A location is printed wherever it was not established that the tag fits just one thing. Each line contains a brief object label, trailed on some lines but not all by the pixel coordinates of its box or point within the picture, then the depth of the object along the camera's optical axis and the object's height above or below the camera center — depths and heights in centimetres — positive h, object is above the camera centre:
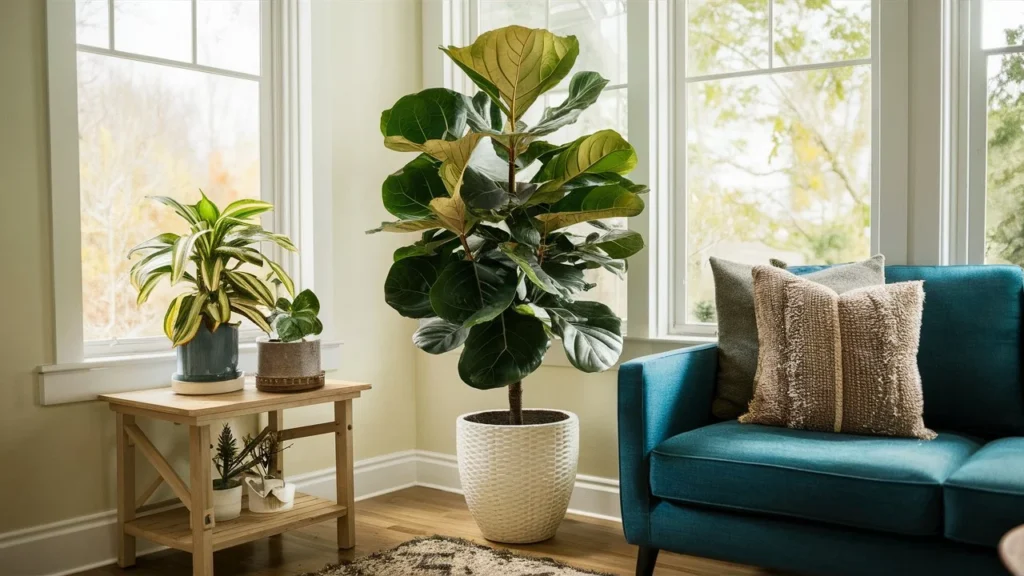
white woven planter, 293 -68
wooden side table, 250 -61
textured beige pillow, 237 -25
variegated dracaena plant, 263 +3
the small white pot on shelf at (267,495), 281 -70
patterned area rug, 266 -89
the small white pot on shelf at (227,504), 272 -70
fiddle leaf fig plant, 270 +20
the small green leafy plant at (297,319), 279 -13
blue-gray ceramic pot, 271 -25
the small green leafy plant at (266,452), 287 -59
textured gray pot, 282 -29
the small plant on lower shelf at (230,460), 278 -59
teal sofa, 200 -48
